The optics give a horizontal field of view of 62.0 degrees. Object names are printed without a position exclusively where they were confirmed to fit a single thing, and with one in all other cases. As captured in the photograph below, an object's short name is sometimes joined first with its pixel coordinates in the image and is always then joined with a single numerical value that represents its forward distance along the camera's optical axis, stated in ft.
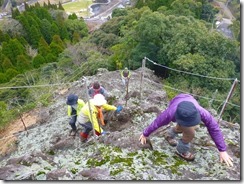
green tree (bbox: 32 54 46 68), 64.24
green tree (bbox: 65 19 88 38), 95.29
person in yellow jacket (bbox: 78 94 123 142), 15.35
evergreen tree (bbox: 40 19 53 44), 85.58
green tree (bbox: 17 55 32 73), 62.46
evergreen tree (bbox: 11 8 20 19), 95.27
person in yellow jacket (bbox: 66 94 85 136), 16.75
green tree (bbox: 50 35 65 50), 77.13
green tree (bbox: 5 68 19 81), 57.35
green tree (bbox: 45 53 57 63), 67.07
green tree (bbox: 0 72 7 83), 56.54
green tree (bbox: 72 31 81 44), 85.71
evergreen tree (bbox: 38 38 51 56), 70.24
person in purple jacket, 9.79
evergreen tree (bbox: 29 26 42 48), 82.17
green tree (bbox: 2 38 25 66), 69.09
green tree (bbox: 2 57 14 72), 62.68
